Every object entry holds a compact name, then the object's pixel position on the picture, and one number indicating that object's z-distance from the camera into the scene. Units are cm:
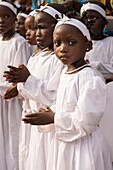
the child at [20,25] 432
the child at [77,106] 256
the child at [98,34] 392
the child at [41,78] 312
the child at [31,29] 366
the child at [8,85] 405
